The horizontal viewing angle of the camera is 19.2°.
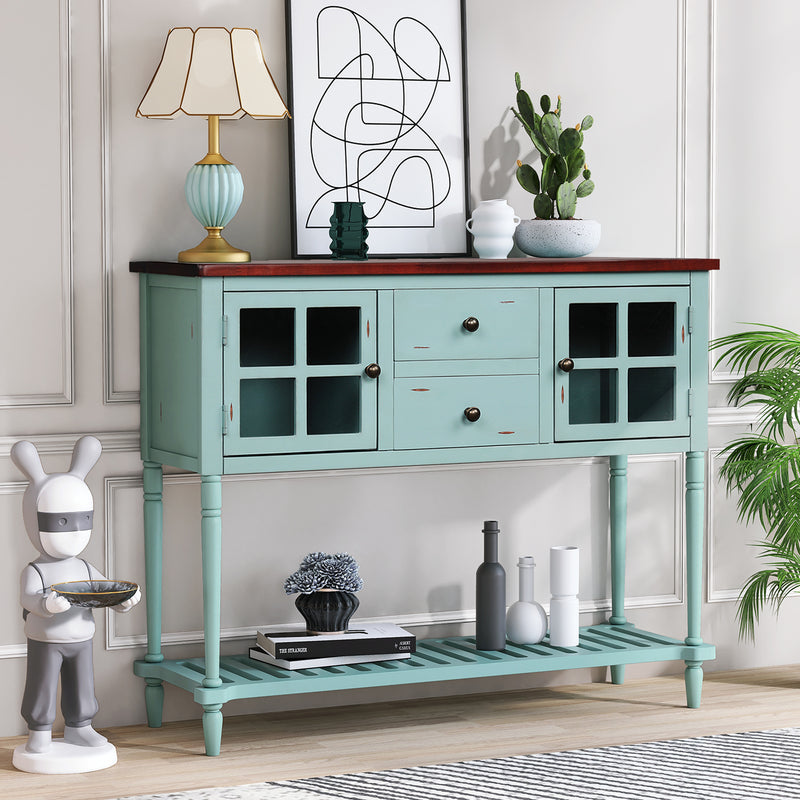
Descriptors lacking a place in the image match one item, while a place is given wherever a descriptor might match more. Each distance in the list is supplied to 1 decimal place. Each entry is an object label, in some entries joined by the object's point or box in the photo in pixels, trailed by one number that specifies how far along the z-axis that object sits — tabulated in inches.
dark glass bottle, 235.5
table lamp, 215.3
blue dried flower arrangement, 227.1
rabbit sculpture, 205.9
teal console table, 206.3
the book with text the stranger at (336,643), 222.3
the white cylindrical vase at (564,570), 241.6
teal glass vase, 221.3
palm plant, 251.6
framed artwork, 235.9
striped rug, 194.5
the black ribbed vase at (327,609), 227.4
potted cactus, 240.0
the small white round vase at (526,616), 239.3
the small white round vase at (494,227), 236.7
